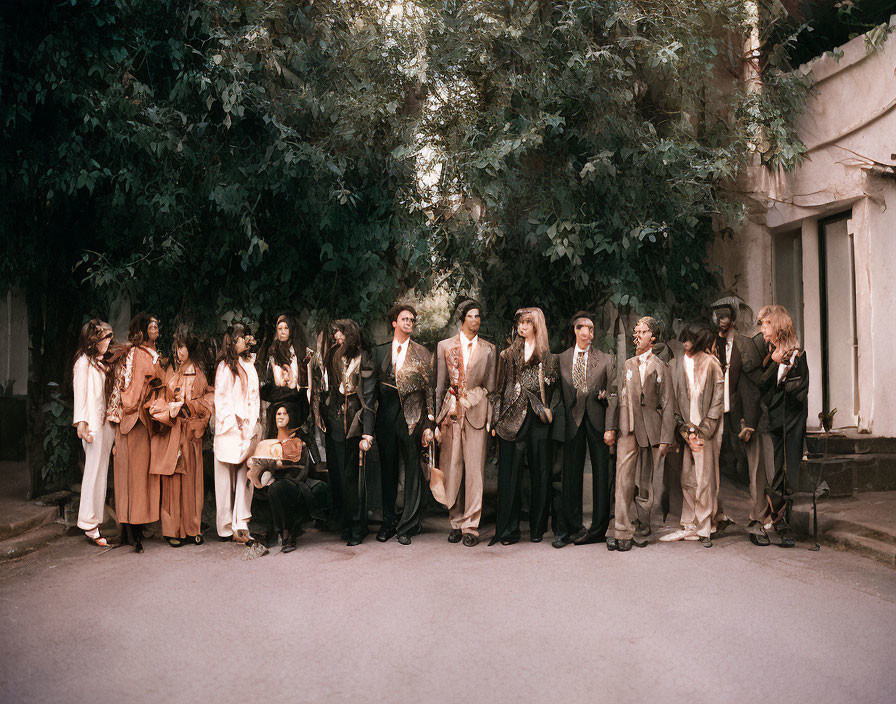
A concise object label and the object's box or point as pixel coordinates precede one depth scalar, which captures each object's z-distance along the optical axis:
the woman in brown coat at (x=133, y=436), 7.44
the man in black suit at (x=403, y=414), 7.76
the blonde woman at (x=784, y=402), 7.37
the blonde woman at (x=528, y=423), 7.66
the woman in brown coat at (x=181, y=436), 7.57
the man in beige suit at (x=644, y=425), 7.49
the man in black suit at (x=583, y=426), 7.55
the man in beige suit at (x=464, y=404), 7.75
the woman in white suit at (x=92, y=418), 7.53
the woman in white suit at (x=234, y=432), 7.59
